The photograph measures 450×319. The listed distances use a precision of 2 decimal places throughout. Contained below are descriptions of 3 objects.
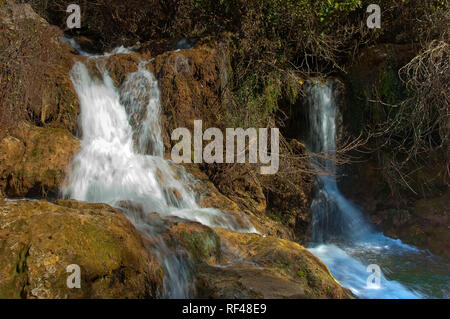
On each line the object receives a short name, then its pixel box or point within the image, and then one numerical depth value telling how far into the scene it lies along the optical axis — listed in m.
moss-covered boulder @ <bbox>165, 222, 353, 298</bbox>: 2.97
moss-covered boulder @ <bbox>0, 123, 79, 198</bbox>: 4.47
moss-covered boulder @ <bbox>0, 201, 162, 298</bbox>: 2.45
